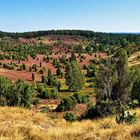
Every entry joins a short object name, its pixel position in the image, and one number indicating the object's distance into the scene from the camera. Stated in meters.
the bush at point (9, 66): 87.21
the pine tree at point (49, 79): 69.91
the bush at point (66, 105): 42.19
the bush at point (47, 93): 57.28
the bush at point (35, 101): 49.33
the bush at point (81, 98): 49.99
